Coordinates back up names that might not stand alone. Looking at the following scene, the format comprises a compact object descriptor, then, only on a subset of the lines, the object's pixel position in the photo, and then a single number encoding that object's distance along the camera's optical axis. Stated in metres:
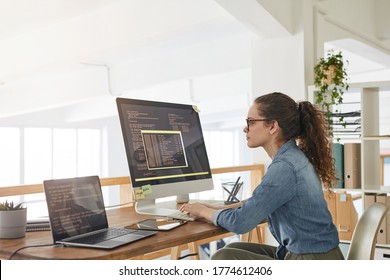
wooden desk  1.30
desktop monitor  1.86
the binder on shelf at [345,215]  3.35
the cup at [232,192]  2.23
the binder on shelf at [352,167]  3.28
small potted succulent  1.53
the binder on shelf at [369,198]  3.18
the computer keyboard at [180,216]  1.78
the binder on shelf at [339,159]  3.33
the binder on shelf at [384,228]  3.12
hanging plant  3.37
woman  1.63
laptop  1.43
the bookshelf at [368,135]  3.21
